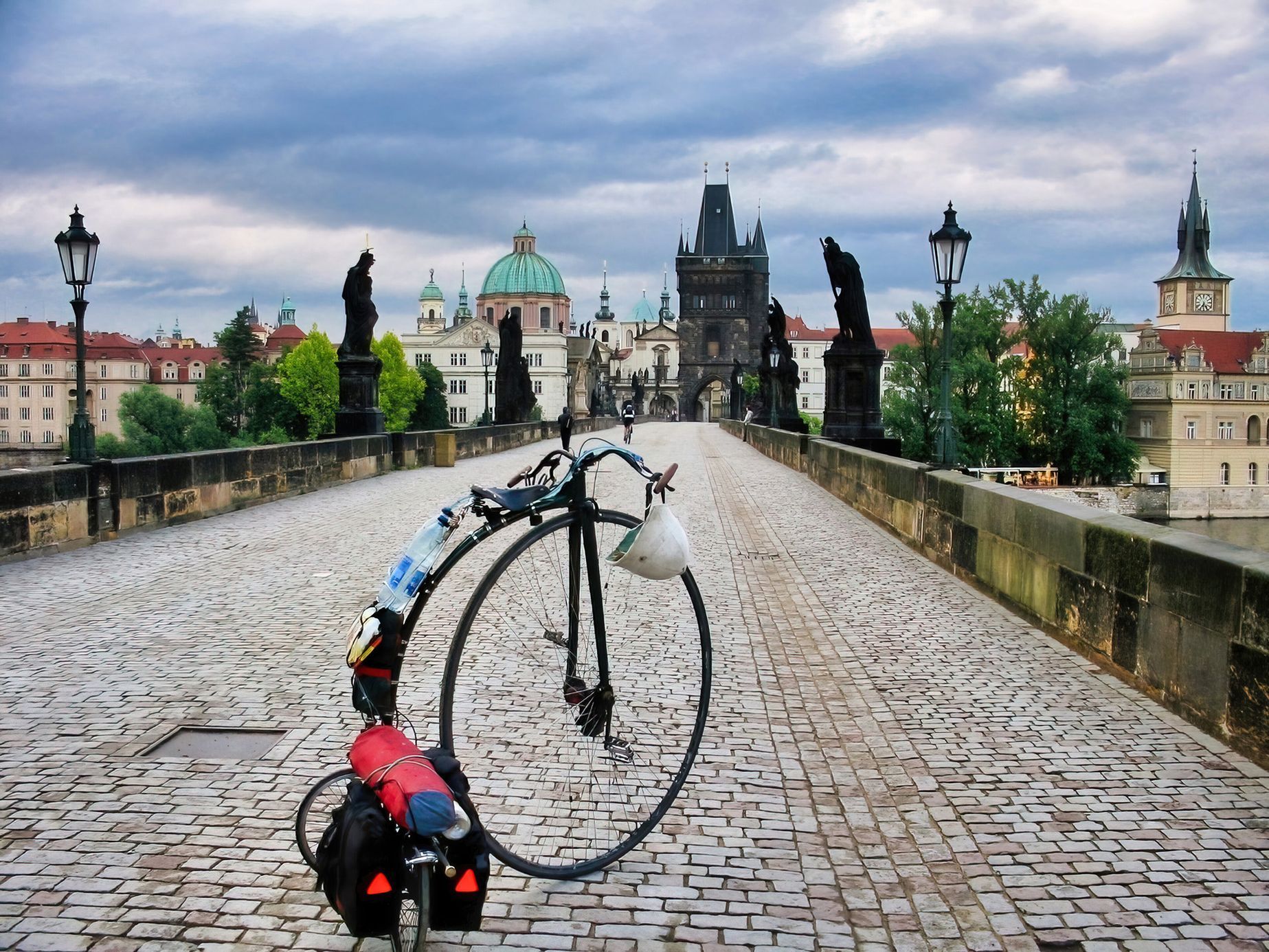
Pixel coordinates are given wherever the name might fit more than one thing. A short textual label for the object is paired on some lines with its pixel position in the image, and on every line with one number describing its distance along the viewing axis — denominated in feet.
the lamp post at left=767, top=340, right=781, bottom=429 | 133.28
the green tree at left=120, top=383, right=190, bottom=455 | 322.55
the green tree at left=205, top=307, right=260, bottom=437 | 346.95
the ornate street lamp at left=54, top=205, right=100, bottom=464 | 46.93
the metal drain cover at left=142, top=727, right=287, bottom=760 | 15.61
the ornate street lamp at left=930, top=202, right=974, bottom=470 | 51.16
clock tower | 455.22
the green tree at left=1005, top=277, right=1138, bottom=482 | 227.40
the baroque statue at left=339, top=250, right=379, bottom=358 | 76.43
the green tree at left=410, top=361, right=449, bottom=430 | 392.66
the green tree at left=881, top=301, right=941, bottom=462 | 221.66
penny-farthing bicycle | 11.46
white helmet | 11.45
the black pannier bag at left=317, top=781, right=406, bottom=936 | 9.05
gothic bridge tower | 465.88
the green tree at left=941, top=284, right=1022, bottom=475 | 219.61
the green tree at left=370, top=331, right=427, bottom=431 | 326.85
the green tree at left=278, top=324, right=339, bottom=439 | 305.12
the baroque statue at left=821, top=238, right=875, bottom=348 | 76.13
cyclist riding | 120.67
